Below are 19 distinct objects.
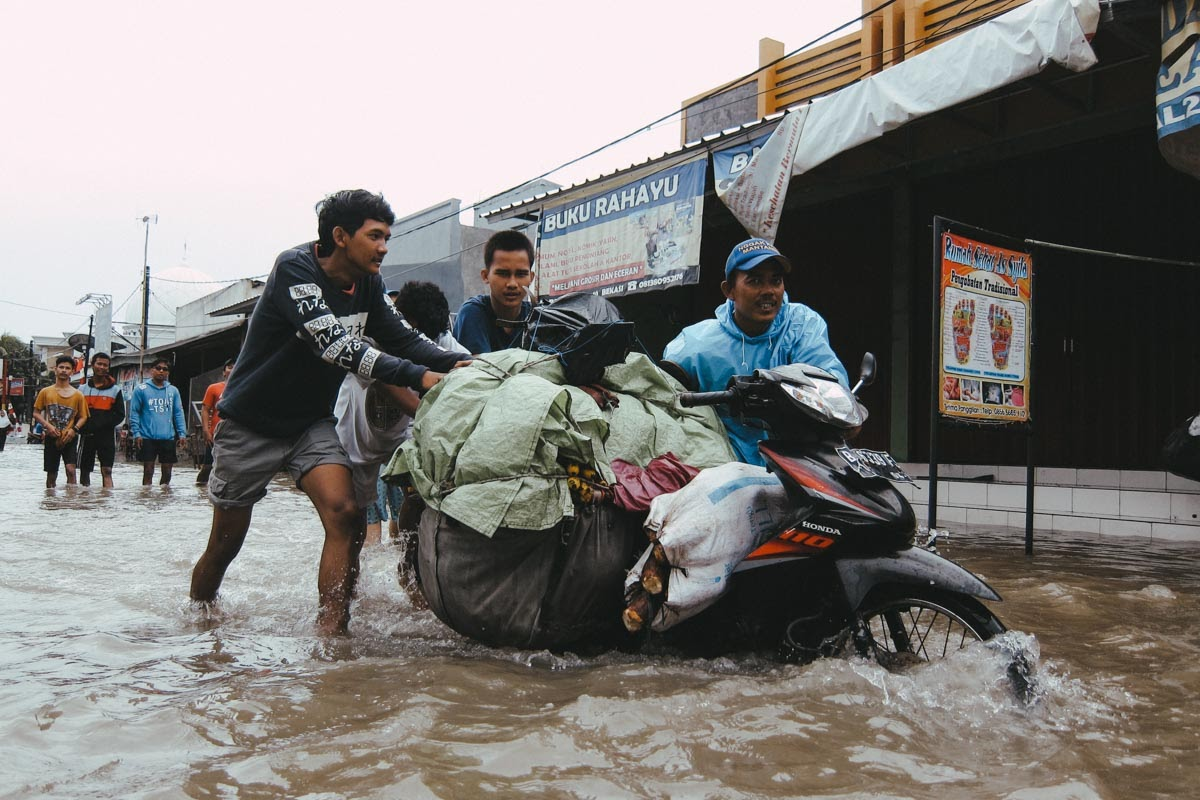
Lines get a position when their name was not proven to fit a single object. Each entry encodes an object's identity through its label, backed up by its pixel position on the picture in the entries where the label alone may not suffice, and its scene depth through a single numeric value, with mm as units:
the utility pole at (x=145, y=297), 31677
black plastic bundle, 3094
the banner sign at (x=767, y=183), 7445
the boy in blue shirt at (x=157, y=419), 12367
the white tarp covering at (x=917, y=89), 5621
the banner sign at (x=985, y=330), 5312
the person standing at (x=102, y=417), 11914
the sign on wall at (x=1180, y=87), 4992
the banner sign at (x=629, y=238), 8961
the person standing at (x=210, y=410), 10859
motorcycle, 2547
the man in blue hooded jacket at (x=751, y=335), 3416
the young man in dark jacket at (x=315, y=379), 3326
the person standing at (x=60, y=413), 11281
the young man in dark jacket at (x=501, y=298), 4016
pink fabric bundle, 2881
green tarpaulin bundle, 2719
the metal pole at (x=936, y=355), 5137
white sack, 2600
